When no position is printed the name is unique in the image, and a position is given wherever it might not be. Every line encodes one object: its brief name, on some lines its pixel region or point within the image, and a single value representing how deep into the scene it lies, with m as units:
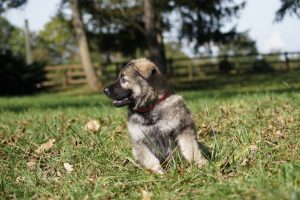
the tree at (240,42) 37.84
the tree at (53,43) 84.81
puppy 5.01
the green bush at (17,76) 33.22
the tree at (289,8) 18.08
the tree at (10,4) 30.64
